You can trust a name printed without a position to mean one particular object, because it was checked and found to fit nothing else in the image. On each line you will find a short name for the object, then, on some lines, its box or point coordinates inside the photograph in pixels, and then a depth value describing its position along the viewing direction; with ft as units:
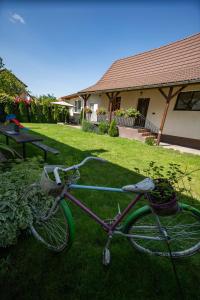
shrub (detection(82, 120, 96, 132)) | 38.46
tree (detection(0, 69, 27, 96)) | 43.66
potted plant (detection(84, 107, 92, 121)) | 46.52
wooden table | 12.63
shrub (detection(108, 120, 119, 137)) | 33.09
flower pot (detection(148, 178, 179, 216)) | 3.82
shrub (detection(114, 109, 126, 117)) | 34.30
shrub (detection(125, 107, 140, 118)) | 32.47
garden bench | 12.78
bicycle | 4.47
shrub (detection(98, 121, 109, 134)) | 35.37
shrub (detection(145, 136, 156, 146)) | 26.85
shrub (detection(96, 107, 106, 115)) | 39.58
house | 26.89
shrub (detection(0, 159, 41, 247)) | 4.66
